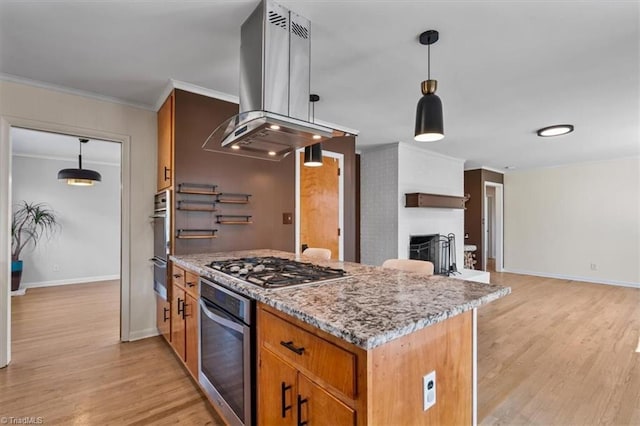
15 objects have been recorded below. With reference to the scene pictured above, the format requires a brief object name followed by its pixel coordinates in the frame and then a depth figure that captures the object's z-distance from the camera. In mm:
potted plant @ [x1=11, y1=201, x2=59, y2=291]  5148
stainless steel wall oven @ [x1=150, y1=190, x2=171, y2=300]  2756
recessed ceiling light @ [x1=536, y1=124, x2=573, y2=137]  3941
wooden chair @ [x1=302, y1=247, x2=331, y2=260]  2820
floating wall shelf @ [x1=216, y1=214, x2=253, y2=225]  2959
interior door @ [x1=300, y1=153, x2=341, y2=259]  3766
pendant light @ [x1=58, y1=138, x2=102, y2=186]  4449
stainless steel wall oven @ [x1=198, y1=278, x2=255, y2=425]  1473
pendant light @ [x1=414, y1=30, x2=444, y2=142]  1784
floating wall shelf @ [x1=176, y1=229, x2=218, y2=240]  2746
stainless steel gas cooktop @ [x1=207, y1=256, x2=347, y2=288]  1530
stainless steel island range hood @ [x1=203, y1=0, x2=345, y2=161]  1749
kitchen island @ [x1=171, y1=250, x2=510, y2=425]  947
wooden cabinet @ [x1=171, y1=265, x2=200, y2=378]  2156
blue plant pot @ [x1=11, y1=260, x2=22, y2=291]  4863
